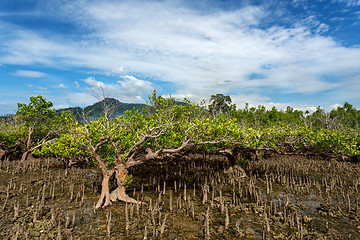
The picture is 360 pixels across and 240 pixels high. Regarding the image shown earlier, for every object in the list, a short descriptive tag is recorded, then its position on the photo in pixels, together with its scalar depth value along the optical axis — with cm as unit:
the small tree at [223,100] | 5889
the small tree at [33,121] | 2161
